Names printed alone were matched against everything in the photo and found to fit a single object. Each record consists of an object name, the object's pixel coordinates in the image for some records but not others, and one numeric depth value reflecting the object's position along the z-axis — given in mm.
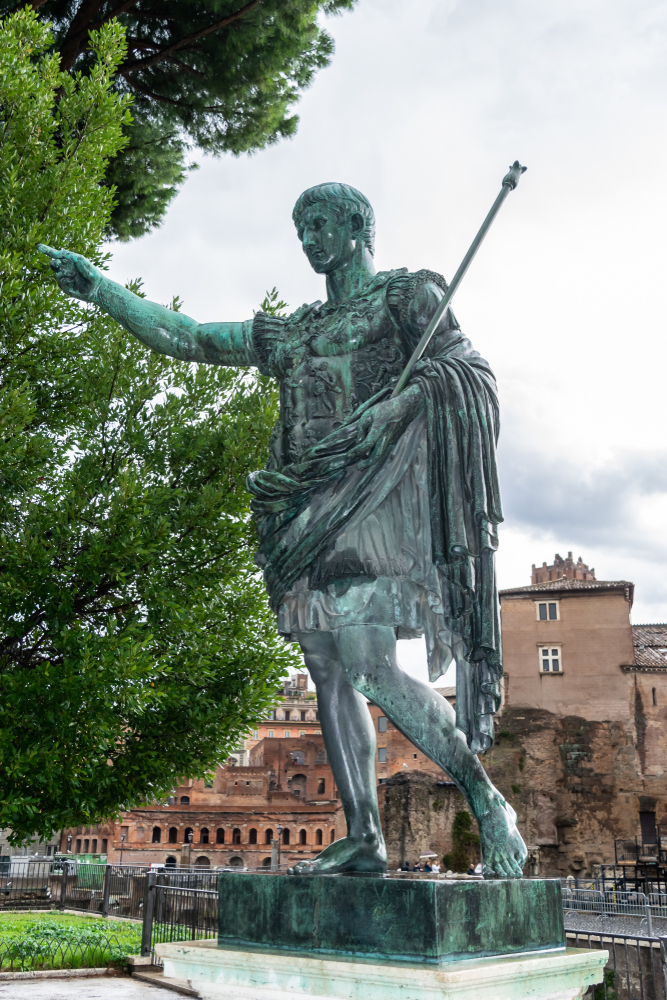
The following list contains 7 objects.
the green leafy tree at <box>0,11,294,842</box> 5848
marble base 1716
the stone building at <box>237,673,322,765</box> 62406
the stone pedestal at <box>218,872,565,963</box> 1832
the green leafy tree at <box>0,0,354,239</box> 9086
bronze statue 2273
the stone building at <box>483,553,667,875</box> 32094
